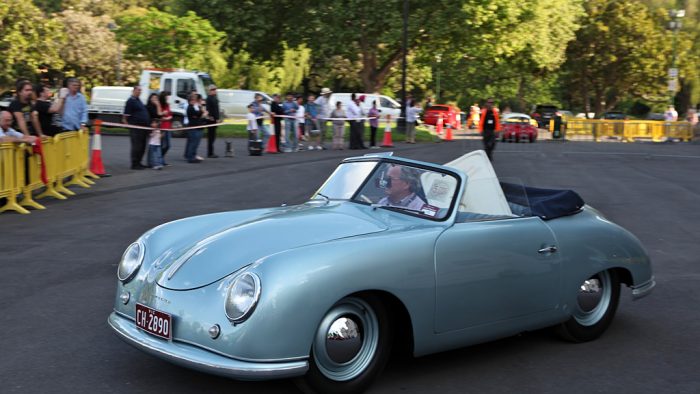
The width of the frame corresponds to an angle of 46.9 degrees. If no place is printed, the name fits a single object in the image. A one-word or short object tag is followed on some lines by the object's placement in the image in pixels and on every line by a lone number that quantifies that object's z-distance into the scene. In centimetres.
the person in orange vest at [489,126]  2297
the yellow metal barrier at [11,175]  1145
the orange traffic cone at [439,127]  3895
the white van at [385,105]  4312
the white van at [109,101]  3338
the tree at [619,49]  6412
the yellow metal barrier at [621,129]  4366
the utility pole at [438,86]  6552
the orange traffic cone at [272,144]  2502
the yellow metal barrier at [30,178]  1215
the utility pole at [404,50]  3584
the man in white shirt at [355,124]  2736
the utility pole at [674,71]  4406
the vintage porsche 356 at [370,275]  425
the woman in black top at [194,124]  2066
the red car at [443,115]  4956
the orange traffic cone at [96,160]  1691
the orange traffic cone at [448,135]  3666
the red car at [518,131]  3800
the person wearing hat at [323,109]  2830
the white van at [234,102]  4059
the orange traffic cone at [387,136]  3002
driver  550
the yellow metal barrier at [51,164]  1311
